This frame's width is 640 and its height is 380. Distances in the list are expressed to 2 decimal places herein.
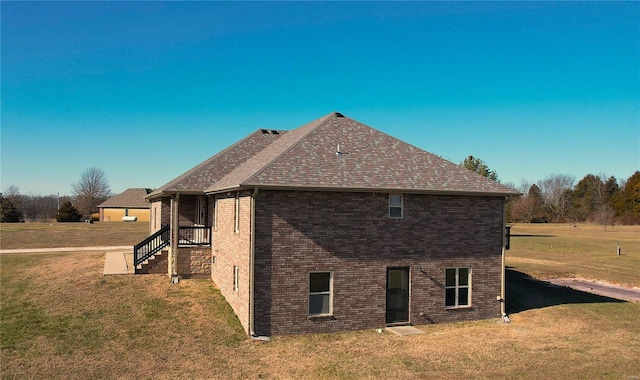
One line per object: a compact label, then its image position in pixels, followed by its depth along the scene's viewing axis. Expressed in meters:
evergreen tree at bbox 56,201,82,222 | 80.38
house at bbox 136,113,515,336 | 15.41
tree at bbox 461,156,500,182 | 54.16
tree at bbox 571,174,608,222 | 101.44
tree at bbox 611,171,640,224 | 93.00
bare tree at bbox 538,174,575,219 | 109.71
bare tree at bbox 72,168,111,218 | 104.00
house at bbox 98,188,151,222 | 88.62
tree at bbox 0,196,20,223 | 77.44
